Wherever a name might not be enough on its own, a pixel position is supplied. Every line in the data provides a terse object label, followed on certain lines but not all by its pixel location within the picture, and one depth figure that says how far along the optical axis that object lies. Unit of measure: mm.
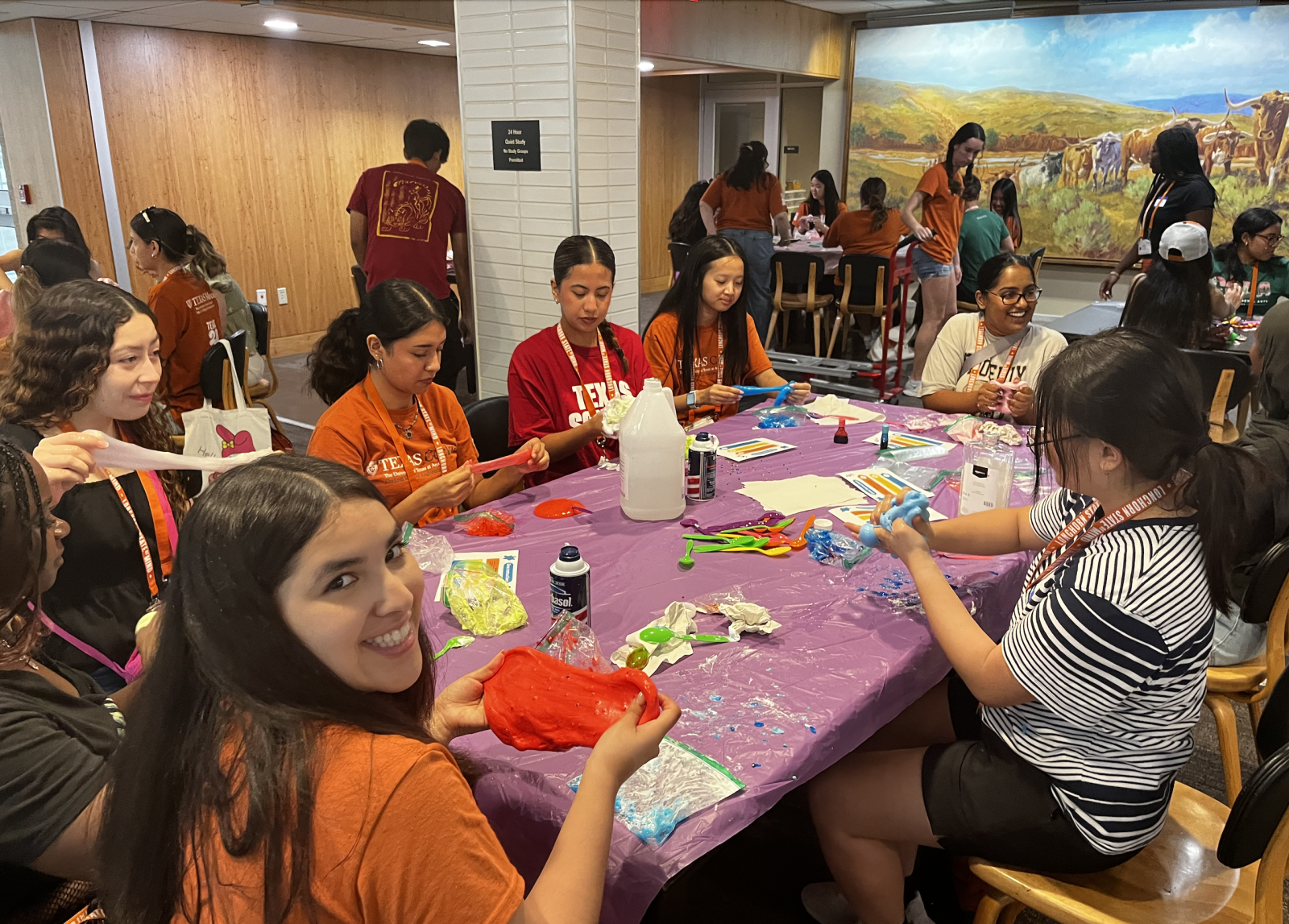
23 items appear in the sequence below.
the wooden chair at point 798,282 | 6766
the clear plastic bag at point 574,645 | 1415
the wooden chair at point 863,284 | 6449
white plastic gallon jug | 2098
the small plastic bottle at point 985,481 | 2109
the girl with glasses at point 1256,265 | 4801
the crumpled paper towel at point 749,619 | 1637
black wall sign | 4453
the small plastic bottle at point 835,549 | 1932
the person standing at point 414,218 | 4938
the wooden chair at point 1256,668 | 1909
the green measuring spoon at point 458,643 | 1567
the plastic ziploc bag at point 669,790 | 1172
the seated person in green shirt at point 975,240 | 6746
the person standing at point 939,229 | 6062
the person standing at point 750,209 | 6348
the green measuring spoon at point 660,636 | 1587
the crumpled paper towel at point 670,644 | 1541
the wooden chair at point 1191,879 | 1215
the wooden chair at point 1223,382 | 3250
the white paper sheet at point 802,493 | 2254
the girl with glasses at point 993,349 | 2928
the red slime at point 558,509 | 2174
